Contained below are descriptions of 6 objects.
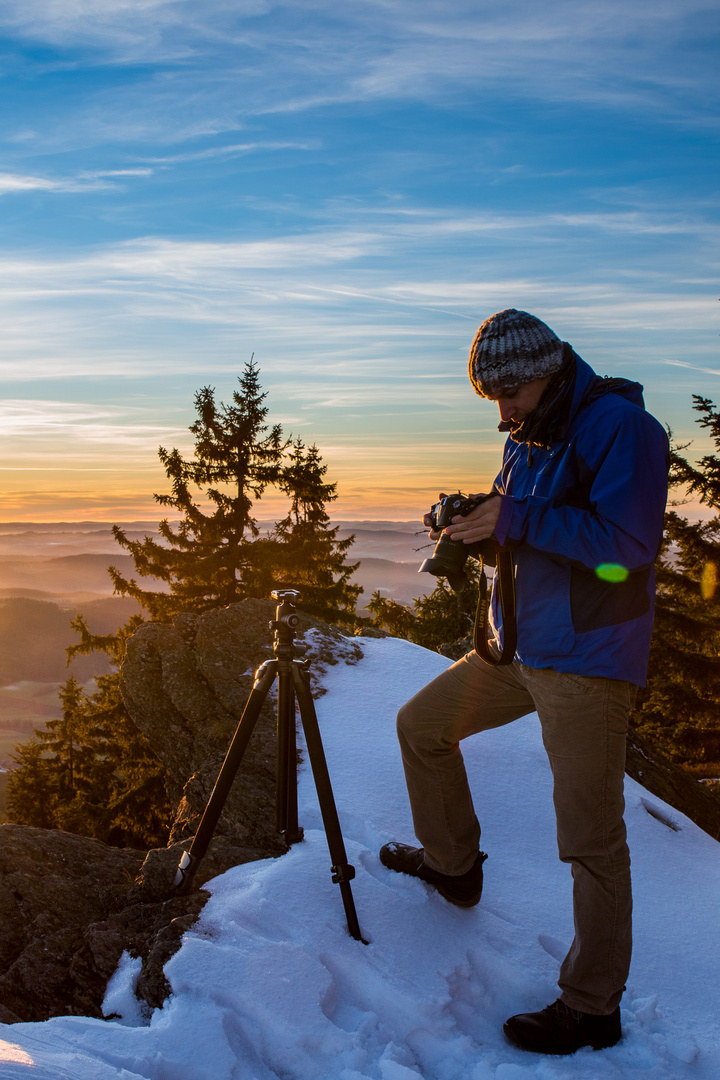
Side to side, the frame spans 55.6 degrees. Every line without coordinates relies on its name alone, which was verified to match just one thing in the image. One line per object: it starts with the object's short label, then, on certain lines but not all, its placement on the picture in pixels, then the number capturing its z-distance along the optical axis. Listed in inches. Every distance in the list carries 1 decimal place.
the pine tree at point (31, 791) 1065.5
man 103.6
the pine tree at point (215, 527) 1019.9
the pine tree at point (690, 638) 714.8
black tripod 129.8
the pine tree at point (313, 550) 1027.3
